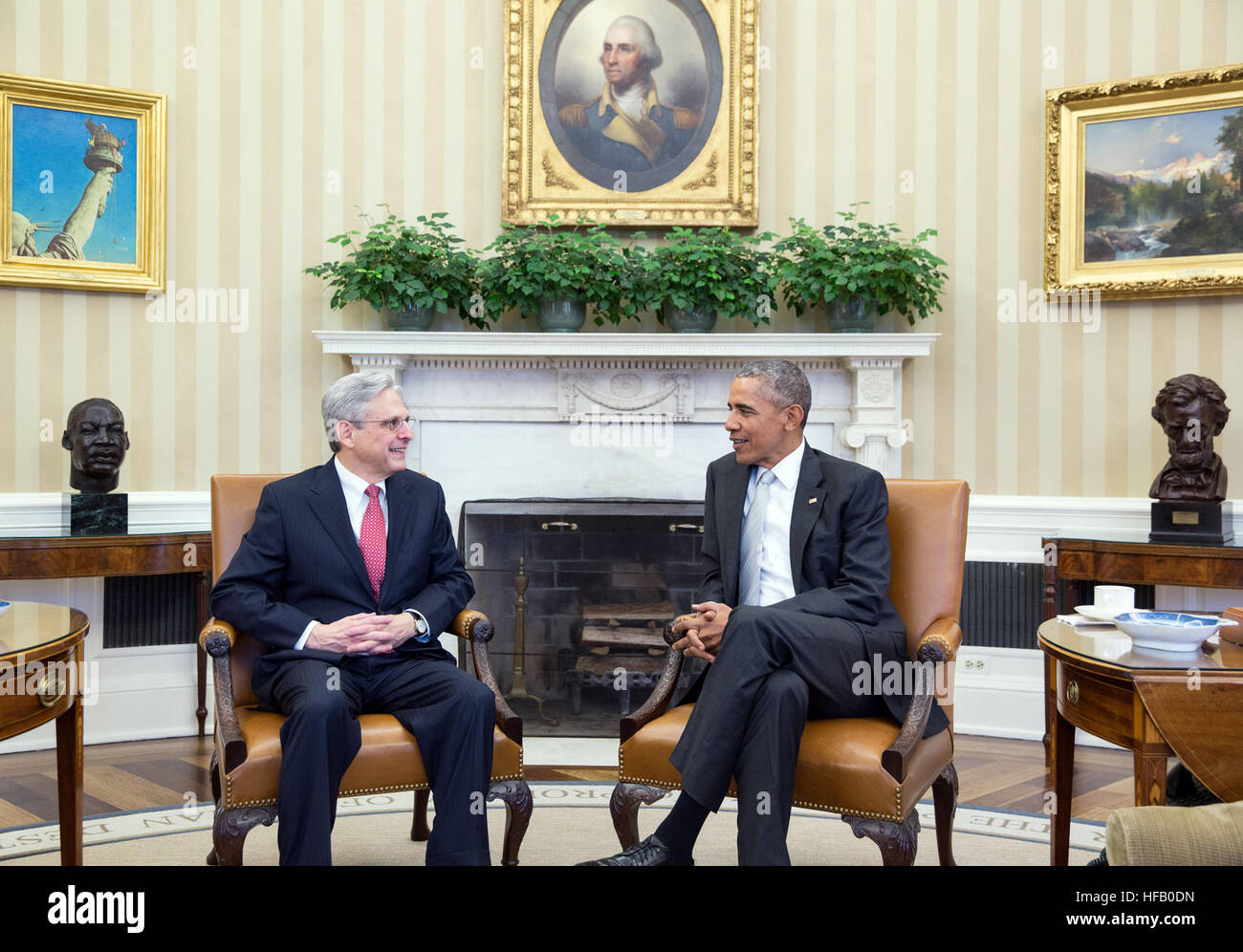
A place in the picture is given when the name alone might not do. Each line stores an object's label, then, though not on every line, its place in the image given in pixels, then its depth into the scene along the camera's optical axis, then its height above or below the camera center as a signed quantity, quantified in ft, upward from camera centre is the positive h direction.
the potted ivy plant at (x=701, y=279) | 14.89 +2.60
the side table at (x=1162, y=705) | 6.98 -1.91
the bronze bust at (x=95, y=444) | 13.96 +0.15
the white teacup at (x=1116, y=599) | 9.02 -1.39
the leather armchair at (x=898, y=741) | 8.00 -2.47
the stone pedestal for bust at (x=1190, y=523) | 13.24 -1.03
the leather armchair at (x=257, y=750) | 8.11 -2.52
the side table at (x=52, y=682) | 7.45 -1.79
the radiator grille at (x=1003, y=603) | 15.61 -2.46
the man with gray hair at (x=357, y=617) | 8.11 -1.52
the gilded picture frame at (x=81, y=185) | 15.15 +4.19
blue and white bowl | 7.67 -1.43
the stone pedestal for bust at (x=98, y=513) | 13.88 -0.84
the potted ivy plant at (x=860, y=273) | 14.73 +2.64
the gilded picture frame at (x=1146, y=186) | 14.84 +4.01
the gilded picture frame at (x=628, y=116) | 16.07 +5.46
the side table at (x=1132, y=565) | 12.68 -1.55
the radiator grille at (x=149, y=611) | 15.37 -2.46
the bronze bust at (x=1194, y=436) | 13.42 +0.16
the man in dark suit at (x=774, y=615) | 8.05 -1.48
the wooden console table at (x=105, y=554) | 13.07 -1.37
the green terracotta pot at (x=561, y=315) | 15.29 +2.11
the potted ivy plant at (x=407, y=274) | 14.96 +2.71
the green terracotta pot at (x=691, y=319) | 15.24 +2.03
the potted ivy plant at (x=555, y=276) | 14.98 +2.67
